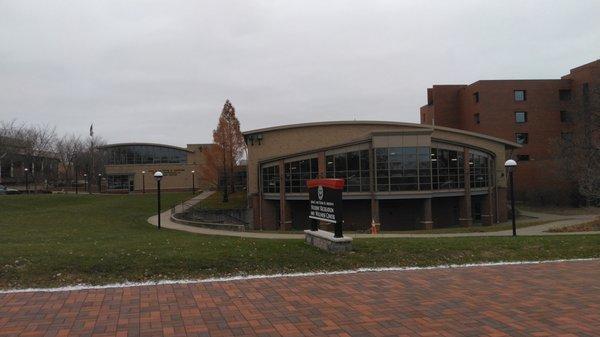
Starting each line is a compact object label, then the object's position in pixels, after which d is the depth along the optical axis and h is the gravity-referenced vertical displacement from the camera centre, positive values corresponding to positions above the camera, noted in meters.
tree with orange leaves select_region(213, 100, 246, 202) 51.91 +4.56
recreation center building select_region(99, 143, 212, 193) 75.81 +2.73
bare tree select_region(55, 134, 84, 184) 75.62 +5.52
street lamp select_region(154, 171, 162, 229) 24.39 +0.37
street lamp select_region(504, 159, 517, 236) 20.38 +0.42
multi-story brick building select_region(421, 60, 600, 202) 58.03 +7.39
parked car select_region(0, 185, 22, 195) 56.27 -0.44
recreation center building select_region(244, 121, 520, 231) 35.53 +0.32
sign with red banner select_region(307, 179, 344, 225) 10.47 -0.43
